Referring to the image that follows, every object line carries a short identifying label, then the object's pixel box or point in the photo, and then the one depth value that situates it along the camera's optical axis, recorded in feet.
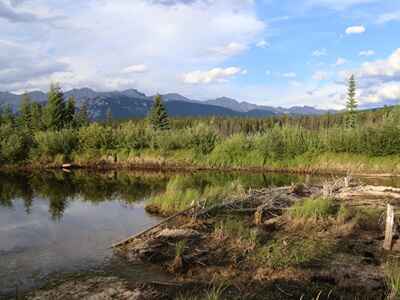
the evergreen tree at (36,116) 183.38
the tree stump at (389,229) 36.22
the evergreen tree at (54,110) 172.96
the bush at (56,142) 134.62
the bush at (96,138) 140.05
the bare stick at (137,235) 42.68
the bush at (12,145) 125.39
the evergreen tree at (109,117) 349.12
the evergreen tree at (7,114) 211.88
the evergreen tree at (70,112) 183.69
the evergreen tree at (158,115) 204.33
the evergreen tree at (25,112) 204.99
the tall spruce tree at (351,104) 202.49
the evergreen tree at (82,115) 200.34
